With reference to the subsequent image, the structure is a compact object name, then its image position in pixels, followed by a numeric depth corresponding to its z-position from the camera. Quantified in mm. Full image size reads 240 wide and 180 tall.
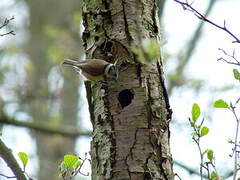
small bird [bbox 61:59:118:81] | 7211
